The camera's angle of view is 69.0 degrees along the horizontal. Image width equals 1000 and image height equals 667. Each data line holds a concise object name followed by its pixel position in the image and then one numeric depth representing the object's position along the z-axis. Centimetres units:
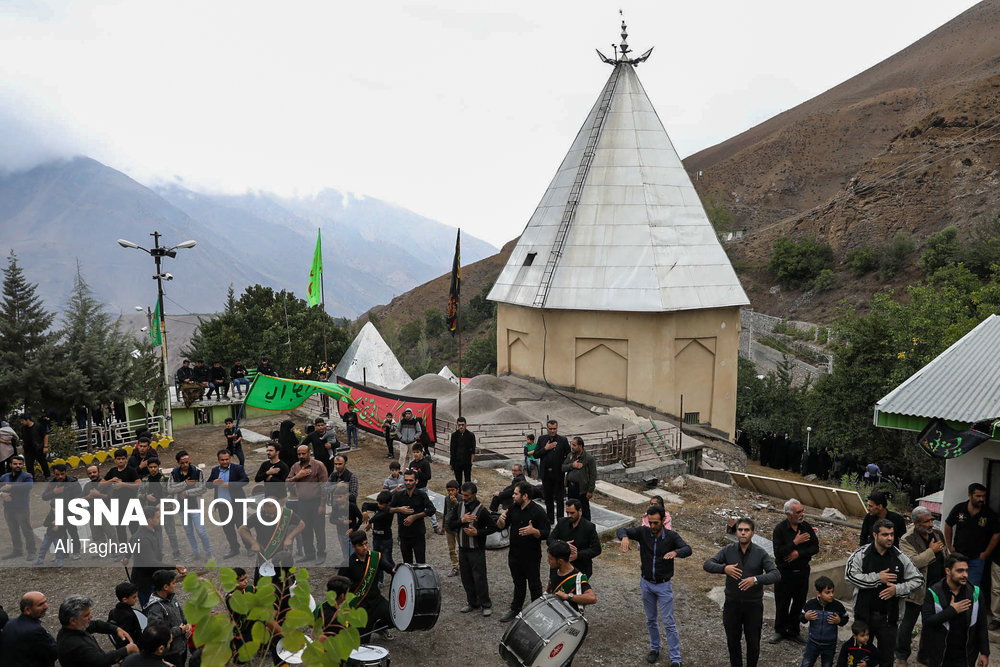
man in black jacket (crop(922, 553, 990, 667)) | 650
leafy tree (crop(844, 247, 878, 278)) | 5966
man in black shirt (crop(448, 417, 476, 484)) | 1239
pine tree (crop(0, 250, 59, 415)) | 1547
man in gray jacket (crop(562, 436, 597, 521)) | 1005
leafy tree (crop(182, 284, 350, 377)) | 3247
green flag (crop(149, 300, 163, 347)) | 2170
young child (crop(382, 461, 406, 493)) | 967
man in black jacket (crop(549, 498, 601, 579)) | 741
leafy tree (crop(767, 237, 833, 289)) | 6519
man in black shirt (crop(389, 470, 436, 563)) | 855
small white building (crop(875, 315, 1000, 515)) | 914
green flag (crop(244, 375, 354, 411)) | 1655
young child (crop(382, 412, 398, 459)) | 1658
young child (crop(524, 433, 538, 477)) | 1408
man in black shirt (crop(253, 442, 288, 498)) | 950
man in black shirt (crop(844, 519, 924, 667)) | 648
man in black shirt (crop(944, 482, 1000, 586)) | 773
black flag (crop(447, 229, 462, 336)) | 1622
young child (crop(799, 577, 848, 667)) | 661
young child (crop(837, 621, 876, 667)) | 642
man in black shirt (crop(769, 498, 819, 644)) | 730
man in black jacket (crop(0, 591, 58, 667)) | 569
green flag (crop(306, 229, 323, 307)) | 2847
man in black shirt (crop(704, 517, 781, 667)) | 678
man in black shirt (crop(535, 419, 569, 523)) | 1097
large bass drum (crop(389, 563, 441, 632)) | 736
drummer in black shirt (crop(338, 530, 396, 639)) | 726
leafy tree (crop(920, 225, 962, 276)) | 5069
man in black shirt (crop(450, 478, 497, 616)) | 828
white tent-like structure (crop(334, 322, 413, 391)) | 3194
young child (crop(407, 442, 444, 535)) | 995
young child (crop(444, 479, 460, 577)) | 861
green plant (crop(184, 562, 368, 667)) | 354
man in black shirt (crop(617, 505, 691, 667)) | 715
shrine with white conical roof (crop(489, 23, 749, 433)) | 2188
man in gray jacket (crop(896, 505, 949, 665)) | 732
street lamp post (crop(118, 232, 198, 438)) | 1777
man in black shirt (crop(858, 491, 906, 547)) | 740
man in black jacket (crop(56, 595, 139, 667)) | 561
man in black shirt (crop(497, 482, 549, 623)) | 790
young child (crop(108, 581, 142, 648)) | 624
